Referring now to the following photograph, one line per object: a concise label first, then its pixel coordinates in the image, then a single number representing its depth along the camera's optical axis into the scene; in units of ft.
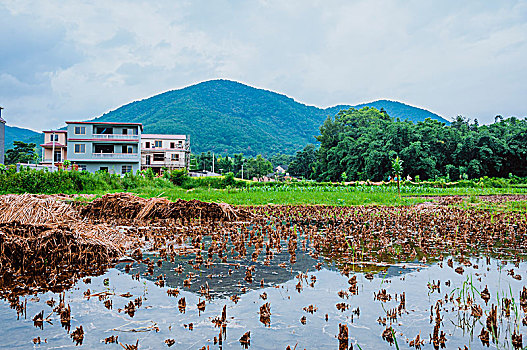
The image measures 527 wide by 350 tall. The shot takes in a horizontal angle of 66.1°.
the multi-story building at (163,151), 207.62
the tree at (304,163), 270.05
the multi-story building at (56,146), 173.06
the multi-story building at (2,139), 130.82
